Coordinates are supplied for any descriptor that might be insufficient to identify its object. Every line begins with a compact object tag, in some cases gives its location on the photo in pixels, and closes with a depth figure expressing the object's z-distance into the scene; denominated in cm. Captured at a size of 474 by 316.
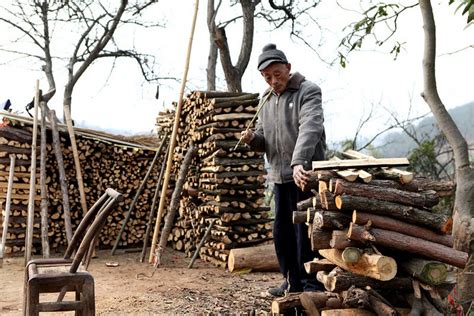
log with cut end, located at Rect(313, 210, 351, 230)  401
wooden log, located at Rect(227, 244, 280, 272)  703
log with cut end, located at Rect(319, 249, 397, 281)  373
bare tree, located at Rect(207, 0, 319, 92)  1209
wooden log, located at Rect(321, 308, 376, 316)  387
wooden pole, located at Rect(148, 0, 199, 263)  714
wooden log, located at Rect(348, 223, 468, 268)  379
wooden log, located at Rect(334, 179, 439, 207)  391
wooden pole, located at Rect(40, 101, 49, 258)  772
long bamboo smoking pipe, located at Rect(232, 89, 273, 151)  492
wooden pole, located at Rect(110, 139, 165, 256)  852
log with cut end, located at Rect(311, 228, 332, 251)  410
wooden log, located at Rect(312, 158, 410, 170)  407
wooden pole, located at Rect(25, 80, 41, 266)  743
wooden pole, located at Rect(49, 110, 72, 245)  803
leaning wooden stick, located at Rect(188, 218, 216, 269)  745
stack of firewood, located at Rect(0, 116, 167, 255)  818
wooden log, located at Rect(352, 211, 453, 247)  389
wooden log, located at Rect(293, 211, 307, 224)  437
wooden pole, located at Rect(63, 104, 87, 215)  820
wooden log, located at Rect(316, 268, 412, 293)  394
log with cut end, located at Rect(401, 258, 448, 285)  373
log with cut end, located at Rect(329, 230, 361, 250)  394
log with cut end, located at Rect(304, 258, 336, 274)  435
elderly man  455
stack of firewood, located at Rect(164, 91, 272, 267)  739
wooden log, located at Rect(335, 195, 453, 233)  388
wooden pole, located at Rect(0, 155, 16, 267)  774
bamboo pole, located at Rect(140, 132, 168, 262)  802
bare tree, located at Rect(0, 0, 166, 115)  1460
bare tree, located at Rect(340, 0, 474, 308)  469
